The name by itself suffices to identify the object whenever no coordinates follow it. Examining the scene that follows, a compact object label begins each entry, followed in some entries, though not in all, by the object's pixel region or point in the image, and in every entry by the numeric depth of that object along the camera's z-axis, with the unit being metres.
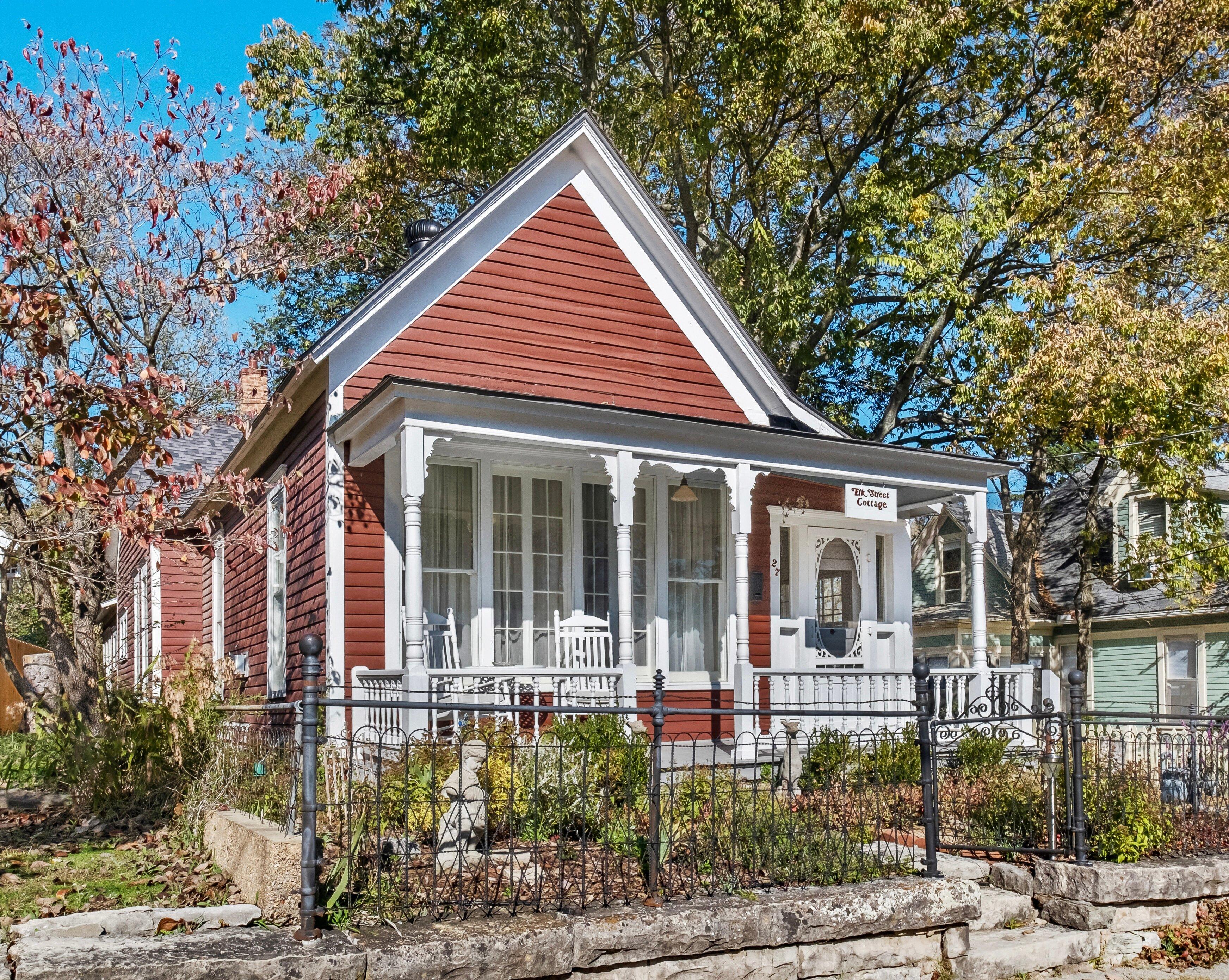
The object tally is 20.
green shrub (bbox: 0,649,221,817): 9.34
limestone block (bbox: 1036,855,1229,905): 7.54
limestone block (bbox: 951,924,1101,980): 6.87
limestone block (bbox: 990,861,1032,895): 7.83
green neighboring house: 24.27
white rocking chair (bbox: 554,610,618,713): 11.07
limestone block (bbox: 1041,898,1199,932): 7.50
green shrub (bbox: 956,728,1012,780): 11.01
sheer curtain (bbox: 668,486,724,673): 12.88
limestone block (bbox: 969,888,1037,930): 7.52
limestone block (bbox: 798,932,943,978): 6.28
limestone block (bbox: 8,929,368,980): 4.75
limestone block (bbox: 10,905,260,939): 5.61
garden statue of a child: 6.43
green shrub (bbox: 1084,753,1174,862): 8.00
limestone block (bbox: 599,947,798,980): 5.82
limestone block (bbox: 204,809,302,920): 5.89
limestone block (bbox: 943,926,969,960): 6.71
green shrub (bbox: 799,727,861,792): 7.36
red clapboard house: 10.90
